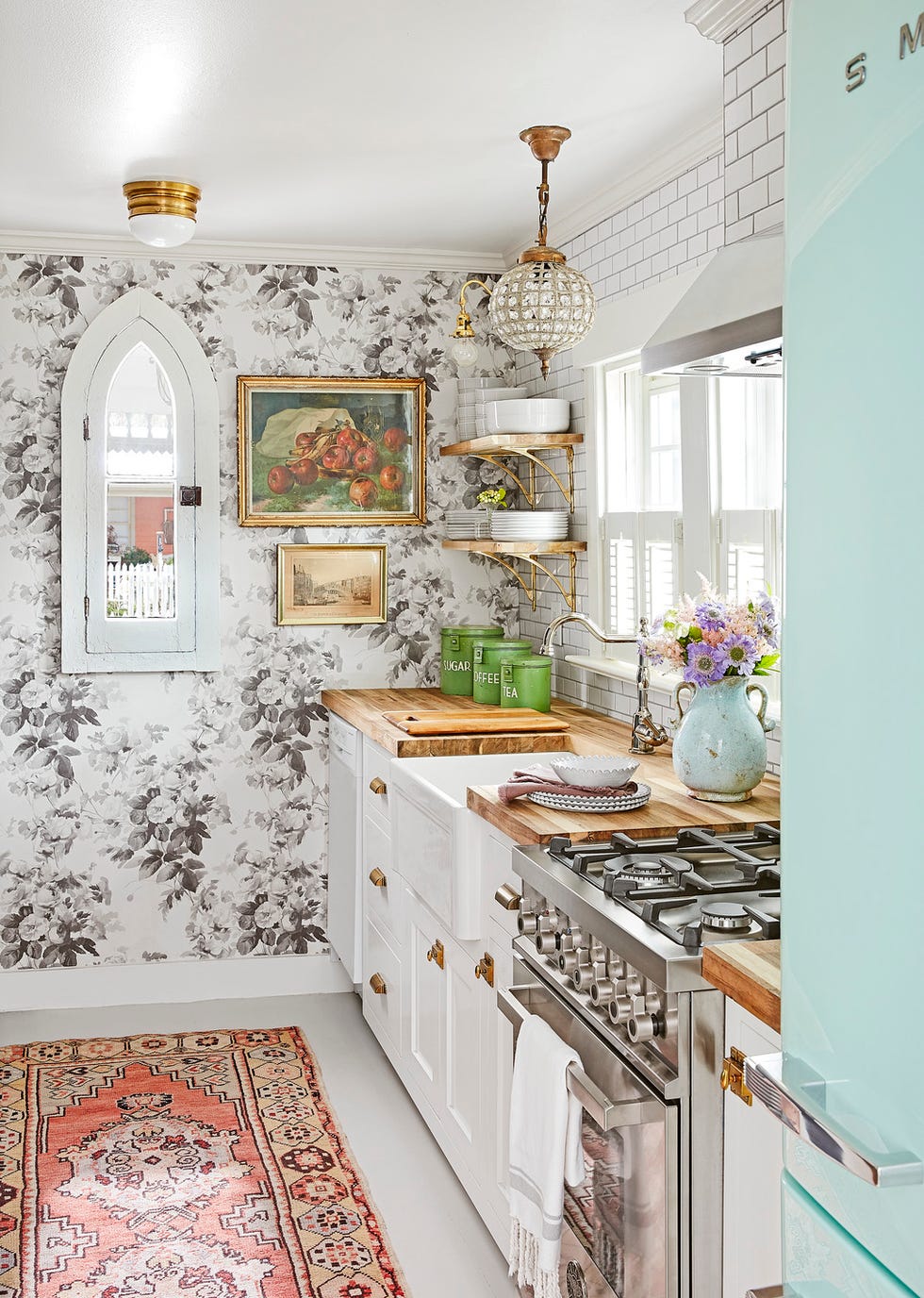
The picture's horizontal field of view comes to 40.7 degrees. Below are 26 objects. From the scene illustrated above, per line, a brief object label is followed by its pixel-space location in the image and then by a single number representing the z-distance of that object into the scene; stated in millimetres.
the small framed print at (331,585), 4438
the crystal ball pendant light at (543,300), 2926
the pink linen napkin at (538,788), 2531
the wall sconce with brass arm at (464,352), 3713
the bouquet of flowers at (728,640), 2459
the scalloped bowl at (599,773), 2539
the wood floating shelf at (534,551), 3926
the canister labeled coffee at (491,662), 4031
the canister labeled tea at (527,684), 3857
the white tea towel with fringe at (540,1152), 1909
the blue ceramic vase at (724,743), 2479
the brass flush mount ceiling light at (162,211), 3562
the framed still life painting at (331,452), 4371
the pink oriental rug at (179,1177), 2691
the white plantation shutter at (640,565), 3410
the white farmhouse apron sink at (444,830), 2670
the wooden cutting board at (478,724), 3445
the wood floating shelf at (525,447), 3916
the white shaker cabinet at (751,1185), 1481
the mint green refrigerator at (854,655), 862
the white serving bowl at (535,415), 3961
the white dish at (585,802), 2430
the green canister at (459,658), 4289
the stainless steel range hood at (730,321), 1699
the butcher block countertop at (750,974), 1375
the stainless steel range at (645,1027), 1635
